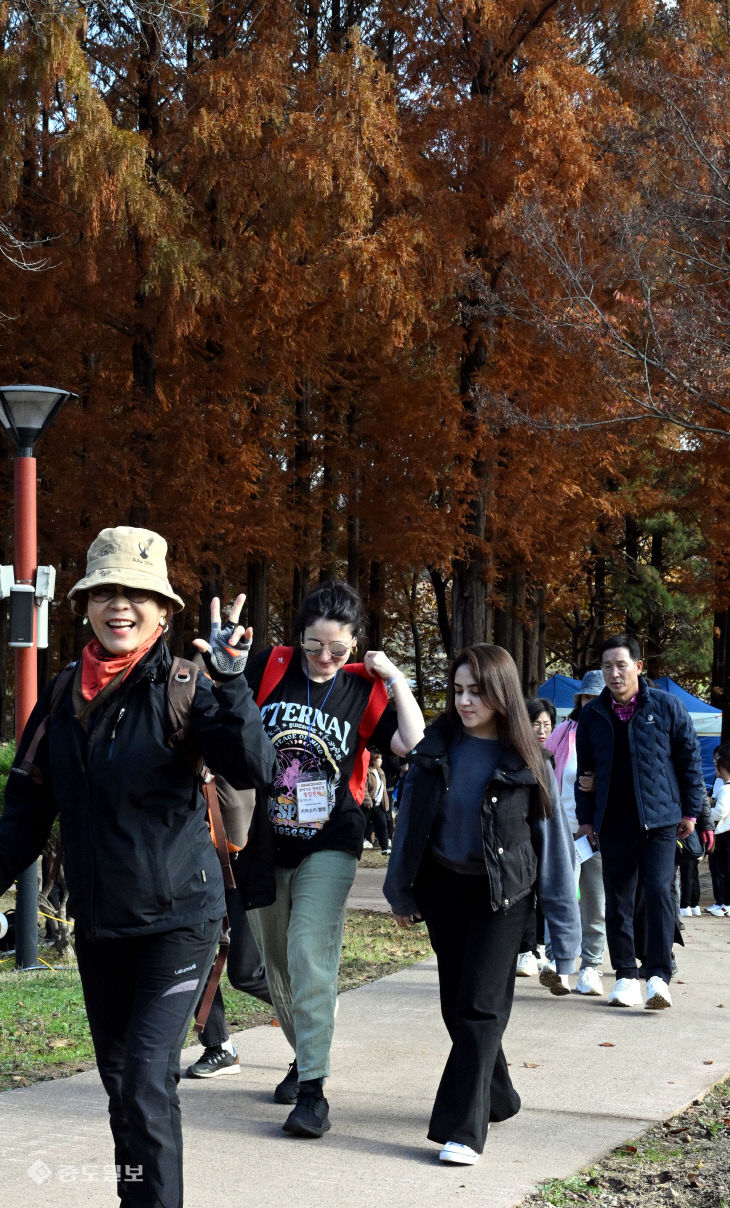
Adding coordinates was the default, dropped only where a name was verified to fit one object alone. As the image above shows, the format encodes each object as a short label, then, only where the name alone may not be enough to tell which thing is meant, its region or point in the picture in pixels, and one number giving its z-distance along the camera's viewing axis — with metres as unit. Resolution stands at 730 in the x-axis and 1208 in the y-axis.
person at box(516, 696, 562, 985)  8.62
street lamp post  9.11
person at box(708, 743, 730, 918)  12.74
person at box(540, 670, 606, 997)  8.03
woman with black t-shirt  5.01
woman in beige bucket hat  3.31
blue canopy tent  25.52
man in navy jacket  7.47
